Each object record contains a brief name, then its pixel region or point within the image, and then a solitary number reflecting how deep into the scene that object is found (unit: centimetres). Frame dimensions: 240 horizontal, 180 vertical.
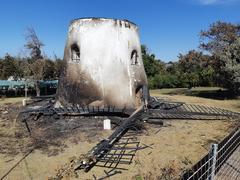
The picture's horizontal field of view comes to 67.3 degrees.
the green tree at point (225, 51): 1372
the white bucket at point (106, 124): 760
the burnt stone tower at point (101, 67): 922
